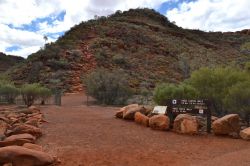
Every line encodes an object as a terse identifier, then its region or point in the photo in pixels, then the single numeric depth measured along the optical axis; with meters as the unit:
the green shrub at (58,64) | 19.25
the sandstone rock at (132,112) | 7.36
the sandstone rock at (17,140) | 4.48
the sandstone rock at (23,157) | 3.80
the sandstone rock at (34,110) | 8.43
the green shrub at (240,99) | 6.86
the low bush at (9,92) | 11.94
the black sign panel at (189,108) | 6.30
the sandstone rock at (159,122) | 6.18
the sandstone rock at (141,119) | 6.67
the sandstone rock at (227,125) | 5.81
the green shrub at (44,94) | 11.70
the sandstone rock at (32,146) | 4.28
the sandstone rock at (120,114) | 7.81
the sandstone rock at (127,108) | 7.69
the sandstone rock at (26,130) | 5.22
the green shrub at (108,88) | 12.49
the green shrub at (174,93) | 8.30
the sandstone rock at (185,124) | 5.89
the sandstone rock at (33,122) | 6.19
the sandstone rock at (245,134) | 5.51
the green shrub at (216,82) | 7.90
